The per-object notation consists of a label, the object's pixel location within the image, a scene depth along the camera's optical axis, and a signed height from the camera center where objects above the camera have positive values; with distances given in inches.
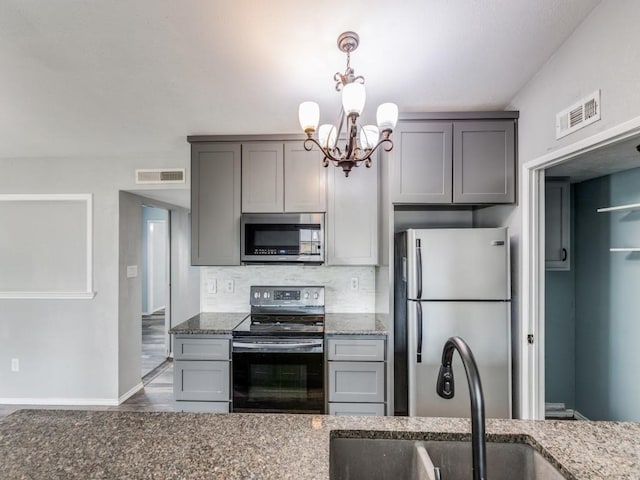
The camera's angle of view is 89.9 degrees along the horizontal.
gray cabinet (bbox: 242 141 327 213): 102.9 +19.8
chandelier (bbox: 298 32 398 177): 51.9 +22.4
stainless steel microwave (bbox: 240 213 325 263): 102.1 +1.4
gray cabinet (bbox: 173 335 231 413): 93.0 -38.2
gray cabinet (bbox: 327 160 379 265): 102.8 +10.7
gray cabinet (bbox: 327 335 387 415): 91.4 -38.3
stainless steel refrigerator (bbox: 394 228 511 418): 86.2 -18.9
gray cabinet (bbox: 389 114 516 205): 91.1 +23.4
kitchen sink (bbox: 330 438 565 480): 38.8 -26.8
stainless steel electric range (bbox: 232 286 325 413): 91.0 -37.0
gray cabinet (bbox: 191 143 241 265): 104.0 +12.8
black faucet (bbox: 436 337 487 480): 27.4 -15.3
